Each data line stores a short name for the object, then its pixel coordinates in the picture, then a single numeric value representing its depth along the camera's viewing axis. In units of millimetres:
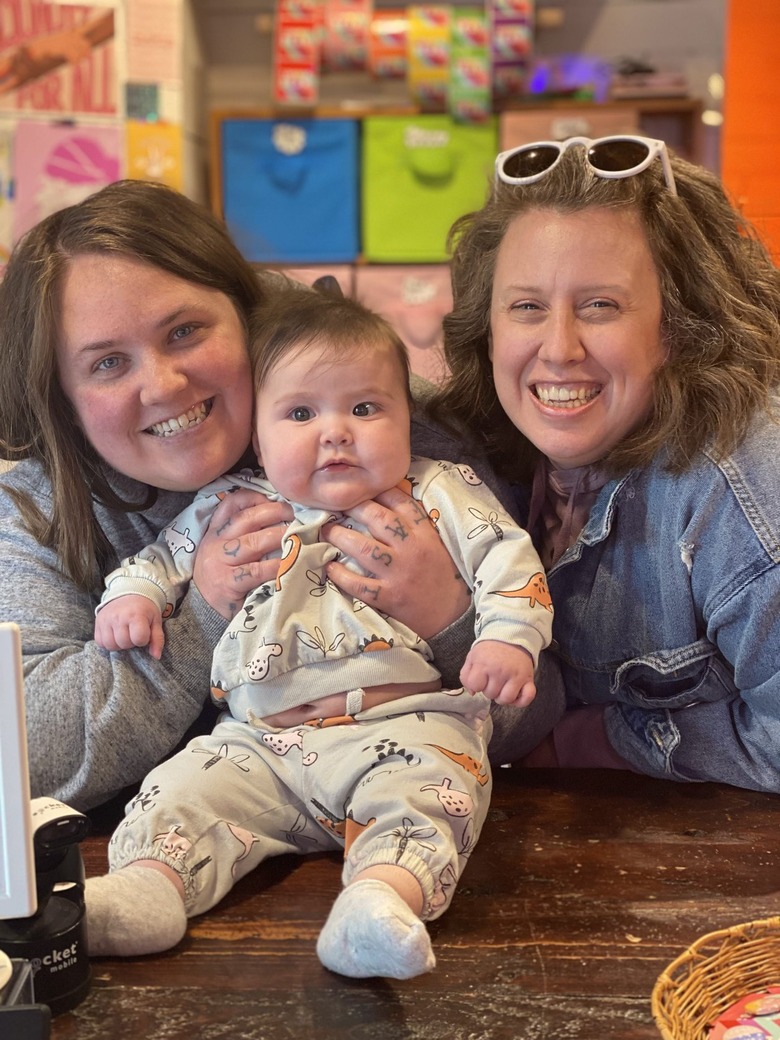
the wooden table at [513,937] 1135
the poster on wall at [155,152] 4602
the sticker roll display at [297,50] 4570
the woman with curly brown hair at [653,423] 1569
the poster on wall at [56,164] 4504
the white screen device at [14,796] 989
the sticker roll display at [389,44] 4570
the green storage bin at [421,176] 4488
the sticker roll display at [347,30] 4551
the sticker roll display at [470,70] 4422
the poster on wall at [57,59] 4473
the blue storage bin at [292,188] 4566
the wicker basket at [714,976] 1106
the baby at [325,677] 1301
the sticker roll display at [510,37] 4492
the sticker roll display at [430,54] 4496
